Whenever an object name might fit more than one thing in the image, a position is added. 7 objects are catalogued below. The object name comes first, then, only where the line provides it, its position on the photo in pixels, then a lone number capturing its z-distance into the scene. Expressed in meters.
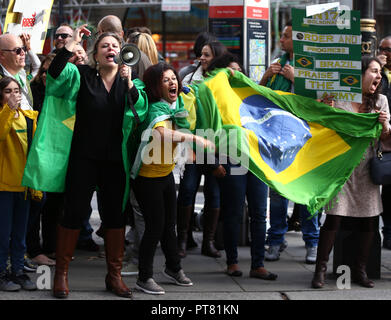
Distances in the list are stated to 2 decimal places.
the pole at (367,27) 7.47
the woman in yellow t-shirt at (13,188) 5.68
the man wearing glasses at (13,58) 6.05
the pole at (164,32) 21.98
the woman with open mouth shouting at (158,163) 5.67
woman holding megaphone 5.57
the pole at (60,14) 17.91
